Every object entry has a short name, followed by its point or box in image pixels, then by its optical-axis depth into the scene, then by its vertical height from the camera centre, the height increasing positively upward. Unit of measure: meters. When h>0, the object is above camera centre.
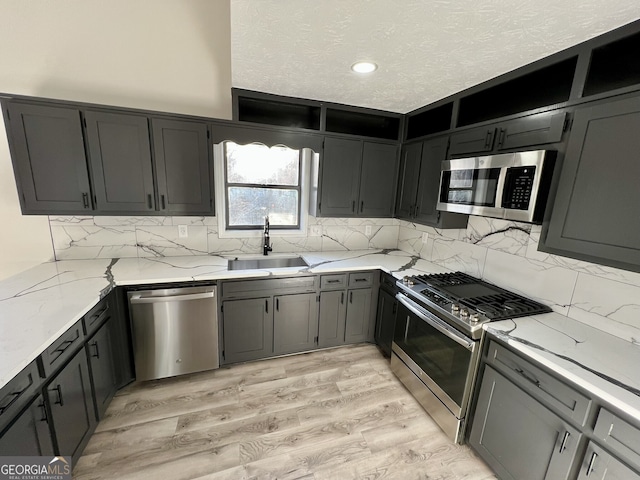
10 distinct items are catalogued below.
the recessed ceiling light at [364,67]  1.66 +0.82
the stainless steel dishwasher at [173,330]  1.97 -1.15
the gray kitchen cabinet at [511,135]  1.47 +0.43
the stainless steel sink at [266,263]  2.61 -0.77
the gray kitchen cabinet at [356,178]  2.60 +0.15
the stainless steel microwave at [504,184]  1.46 +0.09
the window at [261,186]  2.70 +0.02
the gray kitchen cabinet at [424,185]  2.29 +0.10
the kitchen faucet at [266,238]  2.72 -0.52
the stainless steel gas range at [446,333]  1.61 -0.94
